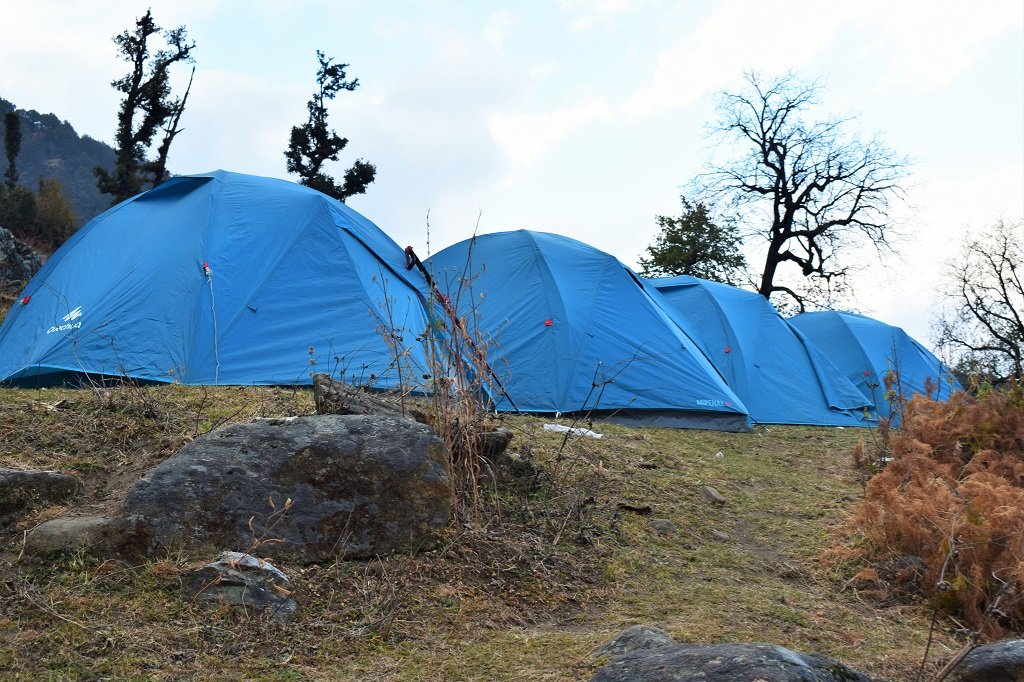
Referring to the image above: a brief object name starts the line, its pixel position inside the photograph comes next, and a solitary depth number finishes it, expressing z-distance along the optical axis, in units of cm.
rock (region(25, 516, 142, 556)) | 402
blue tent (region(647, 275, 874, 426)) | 1320
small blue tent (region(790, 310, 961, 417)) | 1709
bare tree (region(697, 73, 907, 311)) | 2783
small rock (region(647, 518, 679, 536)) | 554
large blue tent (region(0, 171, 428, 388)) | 822
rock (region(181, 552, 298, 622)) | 381
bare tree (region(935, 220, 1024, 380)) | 2409
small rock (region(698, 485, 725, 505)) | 640
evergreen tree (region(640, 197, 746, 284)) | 2819
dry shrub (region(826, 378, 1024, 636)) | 459
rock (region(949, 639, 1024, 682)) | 333
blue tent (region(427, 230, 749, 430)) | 1012
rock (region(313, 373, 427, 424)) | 541
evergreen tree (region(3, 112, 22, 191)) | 3055
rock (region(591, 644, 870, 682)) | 269
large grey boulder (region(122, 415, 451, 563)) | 420
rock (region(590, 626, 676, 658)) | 346
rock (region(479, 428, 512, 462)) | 544
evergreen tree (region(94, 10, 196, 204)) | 2648
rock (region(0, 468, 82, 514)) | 440
